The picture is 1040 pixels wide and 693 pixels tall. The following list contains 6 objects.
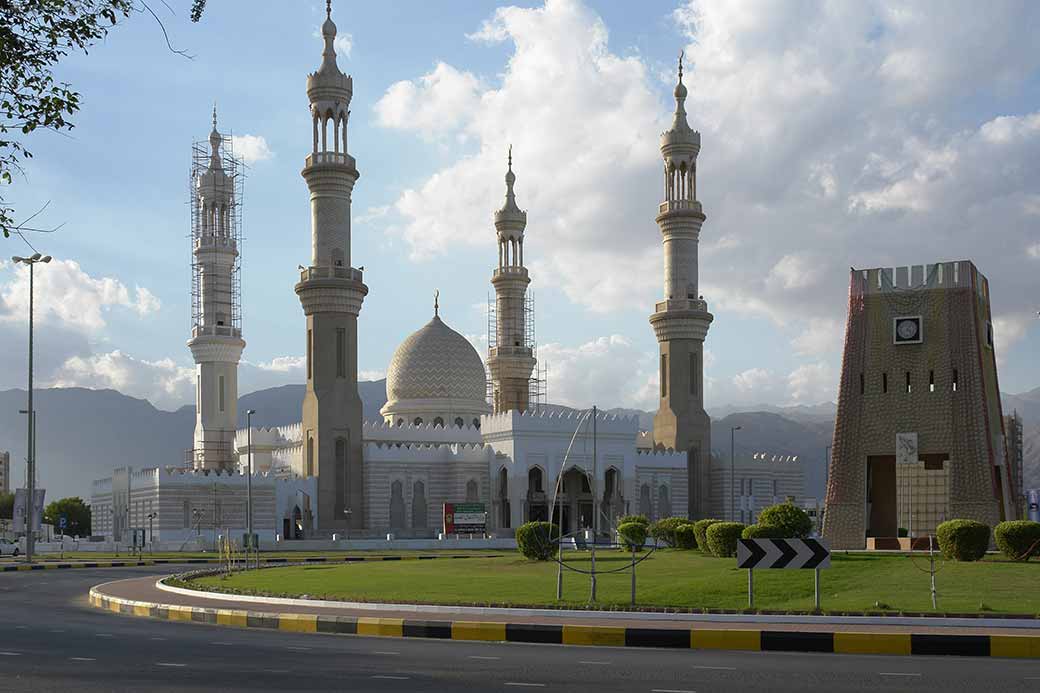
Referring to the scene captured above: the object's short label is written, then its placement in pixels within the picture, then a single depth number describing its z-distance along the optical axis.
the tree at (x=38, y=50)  16.61
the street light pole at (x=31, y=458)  51.97
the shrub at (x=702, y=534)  37.67
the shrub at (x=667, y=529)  45.25
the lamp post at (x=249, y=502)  60.58
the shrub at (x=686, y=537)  41.17
